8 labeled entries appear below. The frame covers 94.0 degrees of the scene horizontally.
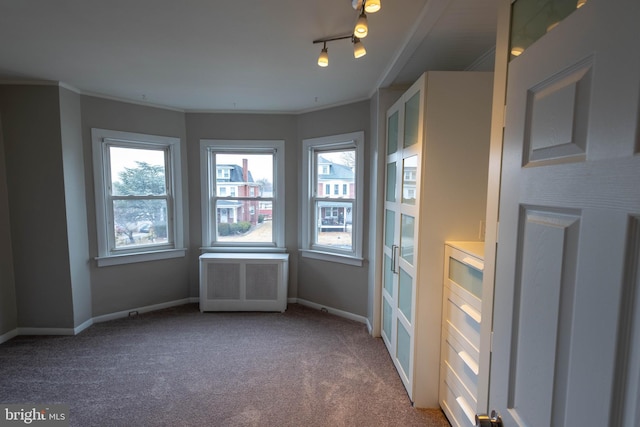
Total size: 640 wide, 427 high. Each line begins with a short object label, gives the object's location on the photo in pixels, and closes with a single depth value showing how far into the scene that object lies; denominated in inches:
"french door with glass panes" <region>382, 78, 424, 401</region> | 80.7
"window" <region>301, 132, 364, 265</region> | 134.5
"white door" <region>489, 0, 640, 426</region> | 19.3
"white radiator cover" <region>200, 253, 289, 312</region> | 142.9
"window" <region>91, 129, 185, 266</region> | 130.3
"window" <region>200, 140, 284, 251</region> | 151.1
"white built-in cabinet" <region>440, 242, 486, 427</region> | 63.0
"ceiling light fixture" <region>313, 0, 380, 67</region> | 53.9
